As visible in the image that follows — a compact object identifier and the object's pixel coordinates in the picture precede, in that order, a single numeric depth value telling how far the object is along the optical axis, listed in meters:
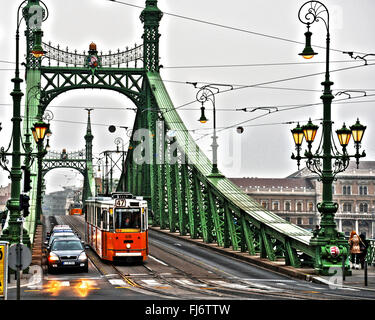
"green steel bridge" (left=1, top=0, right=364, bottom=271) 29.70
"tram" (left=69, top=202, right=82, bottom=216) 104.06
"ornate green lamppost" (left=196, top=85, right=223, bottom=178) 36.34
